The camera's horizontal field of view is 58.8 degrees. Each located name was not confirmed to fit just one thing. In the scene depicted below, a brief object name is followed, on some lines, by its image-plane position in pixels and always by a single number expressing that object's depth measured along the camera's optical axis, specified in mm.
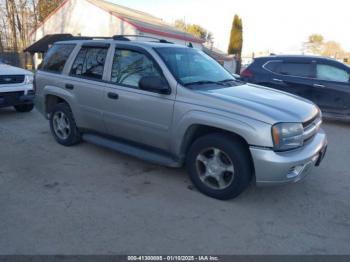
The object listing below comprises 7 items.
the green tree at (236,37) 34344
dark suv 7711
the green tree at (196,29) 57219
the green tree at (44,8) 28344
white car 7278
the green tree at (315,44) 51028
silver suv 3369
